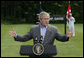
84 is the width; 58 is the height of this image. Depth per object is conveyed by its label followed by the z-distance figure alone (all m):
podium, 7.92
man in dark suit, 8.56
